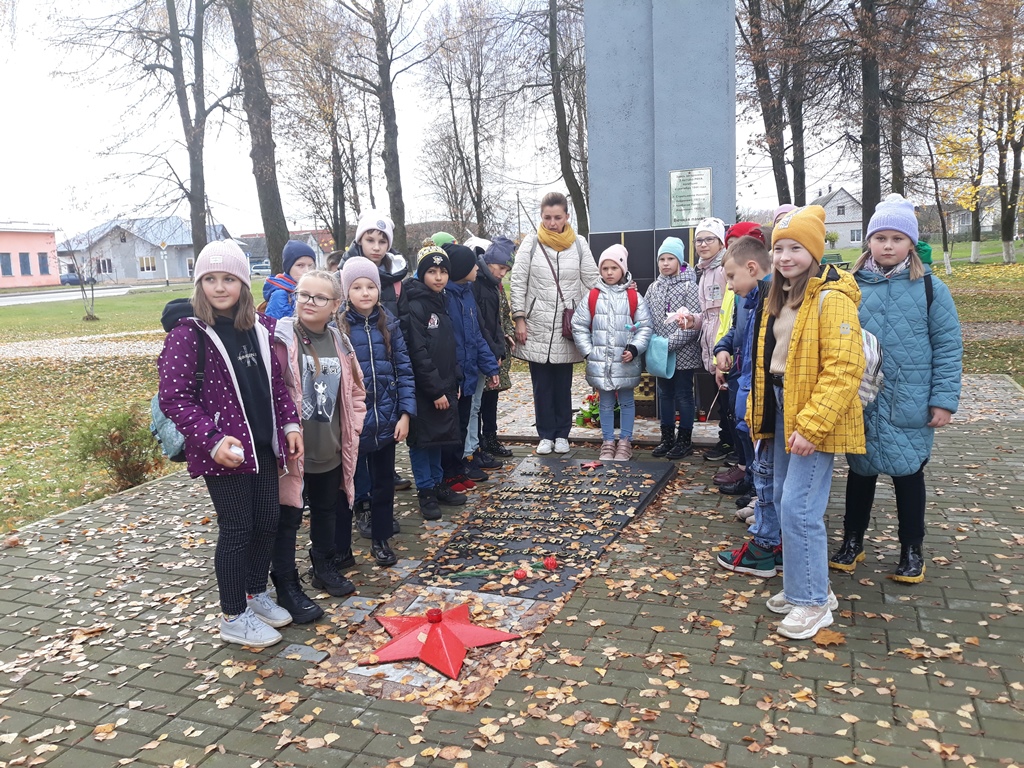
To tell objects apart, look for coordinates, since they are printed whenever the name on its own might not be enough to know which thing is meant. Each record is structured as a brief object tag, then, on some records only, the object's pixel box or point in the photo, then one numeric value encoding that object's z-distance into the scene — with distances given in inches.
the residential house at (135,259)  3134.8
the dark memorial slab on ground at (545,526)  184.4
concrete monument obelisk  329.1
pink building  2591.0
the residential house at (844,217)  3218.5
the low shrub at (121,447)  278.5
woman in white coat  278.7
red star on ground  146.2
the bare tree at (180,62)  609.6
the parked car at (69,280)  2628.2
